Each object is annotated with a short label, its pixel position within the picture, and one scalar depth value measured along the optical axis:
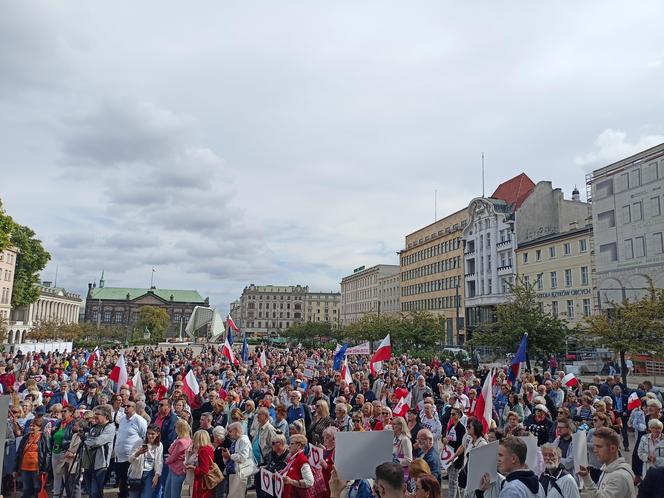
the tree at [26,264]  71.38
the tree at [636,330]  22.95
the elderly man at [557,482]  4.96
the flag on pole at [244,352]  26.33
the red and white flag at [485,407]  9.47
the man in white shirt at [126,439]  8.77
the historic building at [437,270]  70.81
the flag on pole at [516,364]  16.64
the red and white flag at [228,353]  23.78
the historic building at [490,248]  59.56
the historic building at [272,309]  182.62
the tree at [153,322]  101.91
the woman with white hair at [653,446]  7.70
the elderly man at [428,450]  7.28
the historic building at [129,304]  170.12
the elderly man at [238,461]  7.66
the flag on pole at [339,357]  21.95
